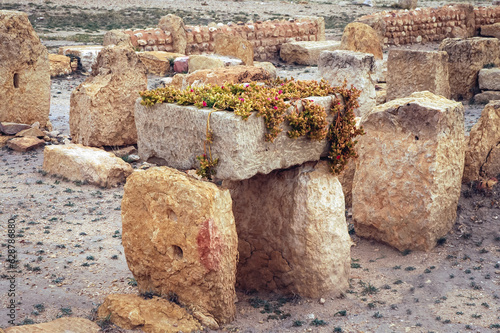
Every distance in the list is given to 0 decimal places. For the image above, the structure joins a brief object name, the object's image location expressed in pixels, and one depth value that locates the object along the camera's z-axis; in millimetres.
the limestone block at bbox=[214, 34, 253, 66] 15617
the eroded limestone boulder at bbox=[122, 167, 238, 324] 4504
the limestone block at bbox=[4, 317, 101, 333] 3951
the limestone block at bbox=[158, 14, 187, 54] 17422
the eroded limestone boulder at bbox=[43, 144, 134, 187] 8509
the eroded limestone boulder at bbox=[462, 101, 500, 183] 7004
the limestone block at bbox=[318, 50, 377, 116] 10641
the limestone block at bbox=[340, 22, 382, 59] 15242
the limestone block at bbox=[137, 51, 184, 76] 15508
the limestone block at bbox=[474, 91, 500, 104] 12141
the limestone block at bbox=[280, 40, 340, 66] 17766
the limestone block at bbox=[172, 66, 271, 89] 8914
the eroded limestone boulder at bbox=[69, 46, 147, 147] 9359
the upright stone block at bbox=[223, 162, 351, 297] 5145
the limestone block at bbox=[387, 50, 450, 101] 11430
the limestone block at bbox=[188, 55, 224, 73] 13828
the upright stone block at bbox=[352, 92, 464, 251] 6006
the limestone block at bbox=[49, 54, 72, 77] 14854
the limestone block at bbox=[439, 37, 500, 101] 12531
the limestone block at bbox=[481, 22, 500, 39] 20820
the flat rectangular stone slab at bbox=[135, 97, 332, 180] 4434
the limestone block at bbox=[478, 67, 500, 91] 12133
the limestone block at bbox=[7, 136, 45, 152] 9867
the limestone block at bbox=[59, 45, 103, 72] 15336
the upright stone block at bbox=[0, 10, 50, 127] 10069
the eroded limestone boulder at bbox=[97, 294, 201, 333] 4430
